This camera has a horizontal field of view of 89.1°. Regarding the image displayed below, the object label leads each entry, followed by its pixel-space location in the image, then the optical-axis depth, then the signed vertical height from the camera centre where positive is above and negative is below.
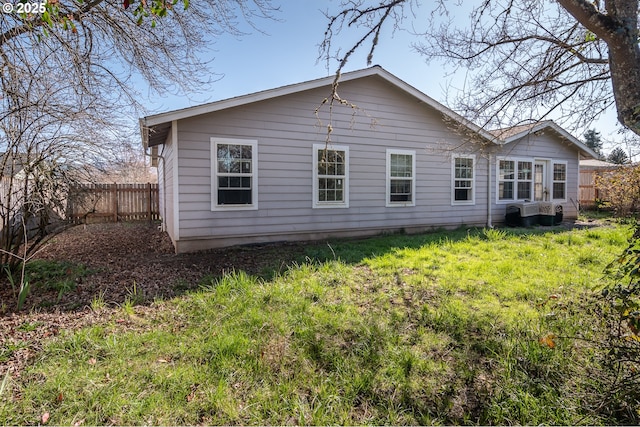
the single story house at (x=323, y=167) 6.93 +0.85
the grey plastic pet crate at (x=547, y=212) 10.55 -0.36
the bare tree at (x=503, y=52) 3.88 +2.14
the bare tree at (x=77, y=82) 4.14 +1.73
